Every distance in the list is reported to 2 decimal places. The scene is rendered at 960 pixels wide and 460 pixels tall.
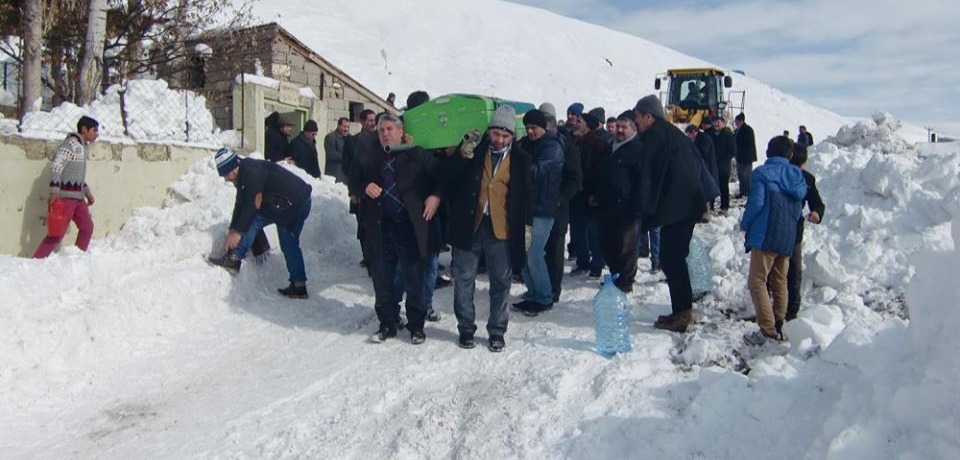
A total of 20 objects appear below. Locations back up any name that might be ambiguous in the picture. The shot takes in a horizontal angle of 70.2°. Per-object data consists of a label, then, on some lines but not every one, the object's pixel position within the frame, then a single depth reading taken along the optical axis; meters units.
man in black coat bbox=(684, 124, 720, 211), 10.04
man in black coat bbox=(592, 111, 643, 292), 5.88
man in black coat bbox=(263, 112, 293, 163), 9.02
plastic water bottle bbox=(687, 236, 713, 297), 6.45
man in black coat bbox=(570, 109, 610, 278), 6.79
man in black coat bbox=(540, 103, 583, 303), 6.05
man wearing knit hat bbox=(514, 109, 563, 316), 5.91
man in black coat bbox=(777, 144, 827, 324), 5.32
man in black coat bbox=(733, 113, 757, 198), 12.16
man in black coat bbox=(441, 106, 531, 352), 5.14
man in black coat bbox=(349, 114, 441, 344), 5.38
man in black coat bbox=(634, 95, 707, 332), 5.31
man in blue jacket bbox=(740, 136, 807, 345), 4.98
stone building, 15.80
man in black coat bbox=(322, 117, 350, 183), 10.20
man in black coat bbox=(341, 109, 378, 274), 5.47
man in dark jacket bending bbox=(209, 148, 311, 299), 6.33
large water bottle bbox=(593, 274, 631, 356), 5.02
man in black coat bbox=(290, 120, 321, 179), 9.30
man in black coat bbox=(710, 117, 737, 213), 11.41
